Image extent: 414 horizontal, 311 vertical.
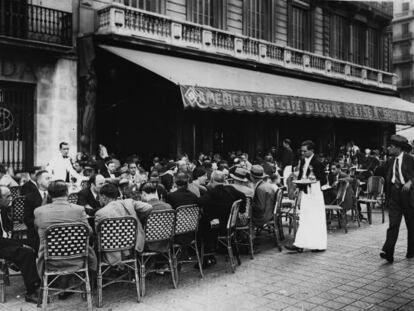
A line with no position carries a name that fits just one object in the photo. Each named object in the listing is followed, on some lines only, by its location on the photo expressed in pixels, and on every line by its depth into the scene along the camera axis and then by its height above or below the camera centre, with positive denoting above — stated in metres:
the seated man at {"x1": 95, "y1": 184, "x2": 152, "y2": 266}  5.38 -0.64
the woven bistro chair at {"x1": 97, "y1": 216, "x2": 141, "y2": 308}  5.20 -0.90
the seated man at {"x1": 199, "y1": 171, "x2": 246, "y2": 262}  6.67 -0.71
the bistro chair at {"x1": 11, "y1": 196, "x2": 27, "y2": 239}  6.83 -0.85
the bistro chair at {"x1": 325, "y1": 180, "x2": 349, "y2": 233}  9.61 -0.81
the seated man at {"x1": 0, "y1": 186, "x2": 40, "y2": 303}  5.36 -1.20
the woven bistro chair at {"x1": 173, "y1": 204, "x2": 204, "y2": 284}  5.99 -0.91
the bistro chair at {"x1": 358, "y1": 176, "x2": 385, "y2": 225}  10.95 -0.70
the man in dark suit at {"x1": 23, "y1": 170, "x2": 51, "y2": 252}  5.86 -0.68
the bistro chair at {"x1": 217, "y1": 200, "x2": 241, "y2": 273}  6.57 -0.99
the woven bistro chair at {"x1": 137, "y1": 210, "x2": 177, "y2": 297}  5.60 -0.92
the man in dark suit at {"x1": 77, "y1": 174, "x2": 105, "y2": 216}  6.64 -0.55
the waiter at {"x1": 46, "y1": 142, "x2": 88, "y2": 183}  9.31 -0.17
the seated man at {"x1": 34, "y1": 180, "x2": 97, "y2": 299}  5.01 -0.65
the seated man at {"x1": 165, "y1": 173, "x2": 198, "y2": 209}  6.49 -0.53
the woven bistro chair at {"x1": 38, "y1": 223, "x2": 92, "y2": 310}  4.83 -0.95
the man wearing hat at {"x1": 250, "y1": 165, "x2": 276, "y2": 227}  7.80 -0.75
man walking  6.95 -0.51
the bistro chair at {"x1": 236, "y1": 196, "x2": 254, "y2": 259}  7.17 -1.07
